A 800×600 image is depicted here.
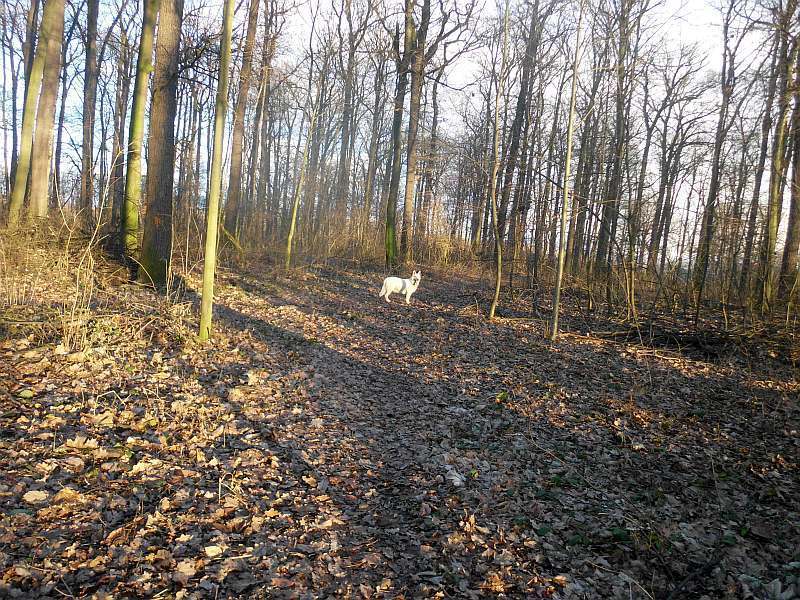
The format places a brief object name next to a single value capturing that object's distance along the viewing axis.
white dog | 12.79
